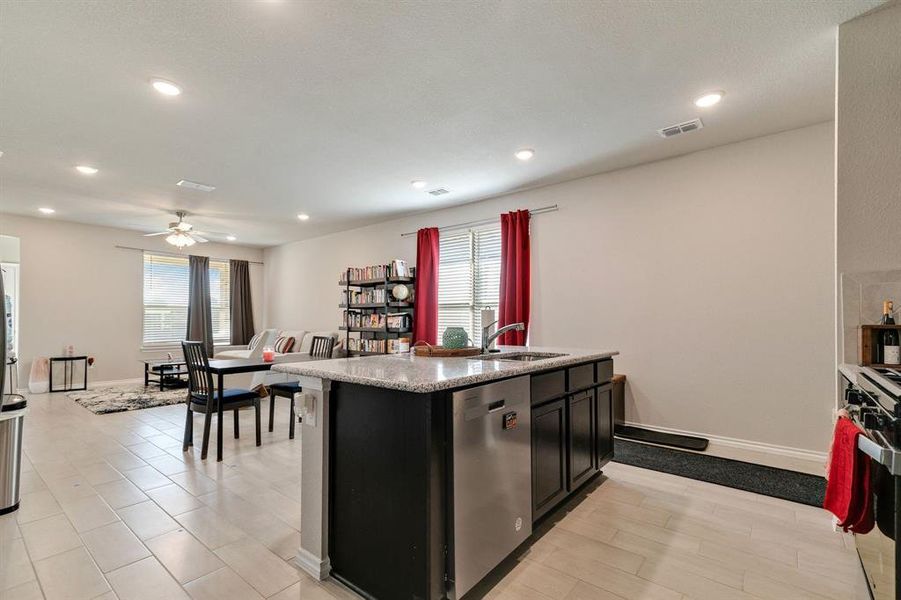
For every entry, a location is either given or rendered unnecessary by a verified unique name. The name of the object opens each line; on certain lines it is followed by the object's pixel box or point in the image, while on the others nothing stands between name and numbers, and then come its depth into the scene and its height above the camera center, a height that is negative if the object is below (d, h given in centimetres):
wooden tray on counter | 261 -31
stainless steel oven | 119 -53
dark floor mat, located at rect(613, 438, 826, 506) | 277 -126
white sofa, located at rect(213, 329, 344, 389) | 483 -73
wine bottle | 206 -20
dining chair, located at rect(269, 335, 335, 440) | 414 -87
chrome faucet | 278 -21
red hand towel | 141 -64
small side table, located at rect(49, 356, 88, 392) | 646 -108
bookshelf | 602 -9
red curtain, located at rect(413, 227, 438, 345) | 577 +20
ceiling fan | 565 +95
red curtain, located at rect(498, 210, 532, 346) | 484 +35
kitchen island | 160 -71
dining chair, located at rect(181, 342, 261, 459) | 348 -80
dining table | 344 -55
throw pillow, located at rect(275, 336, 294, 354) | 751 -76
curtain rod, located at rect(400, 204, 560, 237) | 477 +106
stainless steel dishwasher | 167 -76
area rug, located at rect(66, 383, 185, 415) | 525 -130
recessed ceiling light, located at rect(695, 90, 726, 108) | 286 +142
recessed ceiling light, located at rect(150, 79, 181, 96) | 266 +141
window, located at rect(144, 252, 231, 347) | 766 +9
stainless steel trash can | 249 -90
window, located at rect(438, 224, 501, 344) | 540 +36
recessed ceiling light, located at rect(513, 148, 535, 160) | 383 +139
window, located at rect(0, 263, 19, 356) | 618 +11
